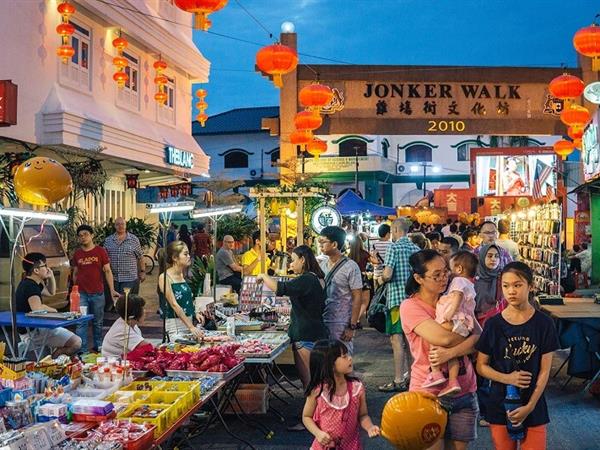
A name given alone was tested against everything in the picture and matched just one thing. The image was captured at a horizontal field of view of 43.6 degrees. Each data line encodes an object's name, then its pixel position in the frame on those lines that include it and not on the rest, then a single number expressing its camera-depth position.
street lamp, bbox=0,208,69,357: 6.08
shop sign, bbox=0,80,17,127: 13.41
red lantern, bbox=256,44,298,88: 13.09
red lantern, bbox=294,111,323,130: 17.56
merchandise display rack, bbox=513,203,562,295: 14.09
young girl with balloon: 4.84
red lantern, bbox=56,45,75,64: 16.47
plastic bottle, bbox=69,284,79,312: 10.07
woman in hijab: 8.65
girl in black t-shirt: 4.70
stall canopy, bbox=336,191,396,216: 24.56
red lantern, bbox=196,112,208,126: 26.19
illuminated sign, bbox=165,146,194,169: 23.25
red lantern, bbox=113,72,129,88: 19.25
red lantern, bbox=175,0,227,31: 8.73
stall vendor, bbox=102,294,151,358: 7.25
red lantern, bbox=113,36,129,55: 19.06
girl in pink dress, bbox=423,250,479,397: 4.71
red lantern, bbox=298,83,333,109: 16.05
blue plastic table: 8.55
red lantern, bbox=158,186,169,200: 25.48
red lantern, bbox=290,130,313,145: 17.97
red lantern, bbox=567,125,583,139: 18.61
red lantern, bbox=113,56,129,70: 19.05
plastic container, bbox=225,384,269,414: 8.04
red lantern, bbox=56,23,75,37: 16.55
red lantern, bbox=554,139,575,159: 20.98
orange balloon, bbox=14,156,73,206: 7.30
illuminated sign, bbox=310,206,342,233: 14.57
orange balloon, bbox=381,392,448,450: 4.23
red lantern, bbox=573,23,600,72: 13.34
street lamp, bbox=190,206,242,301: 8.48
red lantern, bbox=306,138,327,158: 19.11
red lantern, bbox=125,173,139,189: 23.06
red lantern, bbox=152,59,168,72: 22.19
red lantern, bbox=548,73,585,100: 16.11
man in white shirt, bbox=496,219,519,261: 12.59
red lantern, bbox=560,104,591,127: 18.03
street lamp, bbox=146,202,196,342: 7.62
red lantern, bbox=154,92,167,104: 21.98
